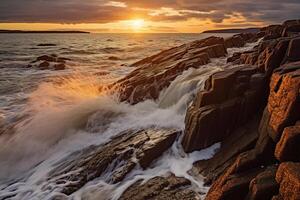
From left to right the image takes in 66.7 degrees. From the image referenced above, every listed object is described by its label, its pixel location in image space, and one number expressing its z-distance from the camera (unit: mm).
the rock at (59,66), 23703
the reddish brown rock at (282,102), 4745
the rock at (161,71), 10914
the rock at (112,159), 6395
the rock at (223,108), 6553
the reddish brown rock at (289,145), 4245
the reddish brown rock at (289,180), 3528
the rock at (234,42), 24689
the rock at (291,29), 12948
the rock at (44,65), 24485
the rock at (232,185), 4319
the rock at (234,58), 12200
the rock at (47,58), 27624
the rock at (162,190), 5242
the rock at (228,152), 5728
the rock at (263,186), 3960
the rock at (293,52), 6756
